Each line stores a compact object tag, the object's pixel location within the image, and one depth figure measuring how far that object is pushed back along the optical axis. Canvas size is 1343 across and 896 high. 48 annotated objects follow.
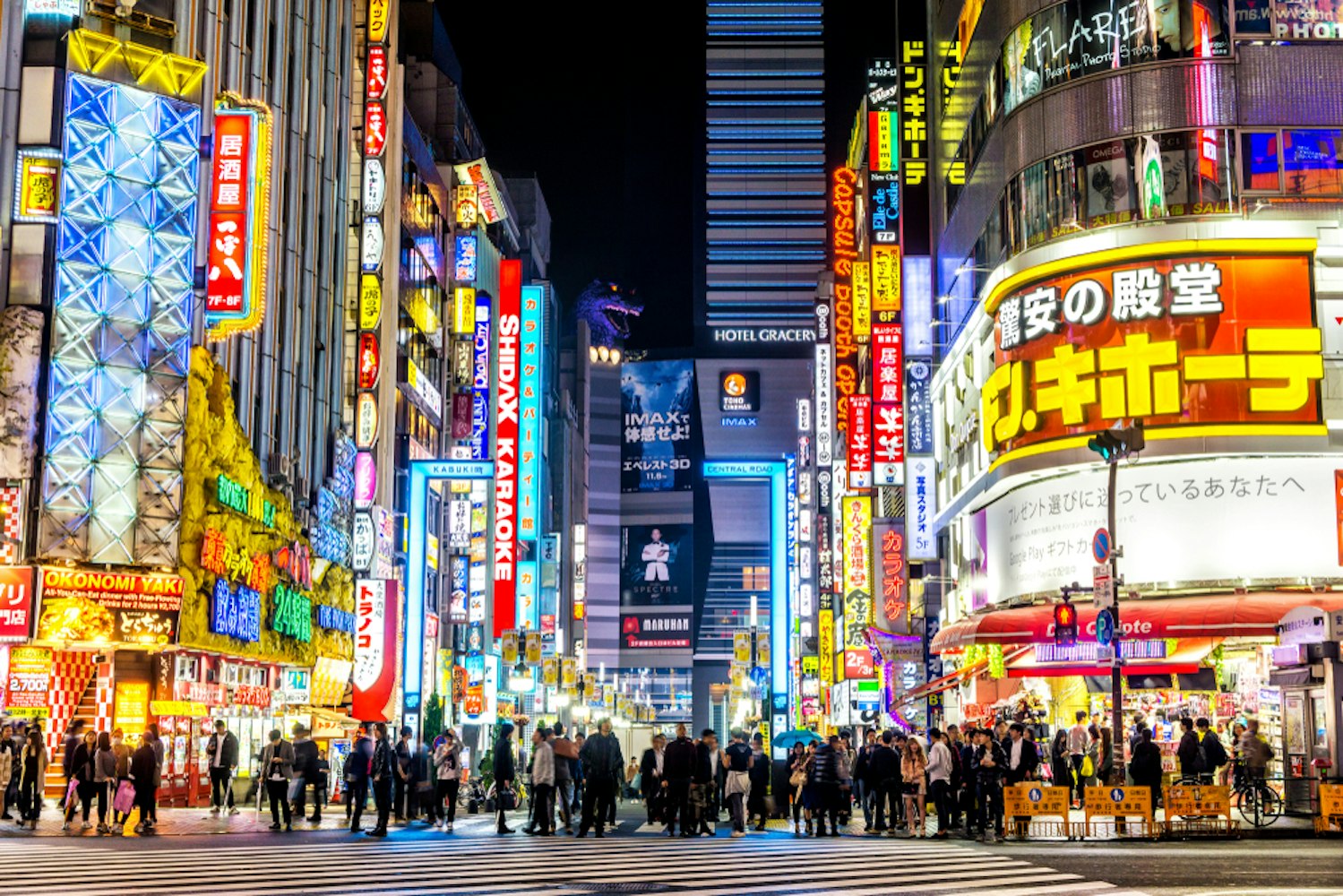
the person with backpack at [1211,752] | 26.52
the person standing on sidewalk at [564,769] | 27.59
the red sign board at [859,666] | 57.22
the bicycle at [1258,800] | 25.52
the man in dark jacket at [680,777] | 26.42
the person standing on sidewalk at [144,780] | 25.98
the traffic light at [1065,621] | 27.12
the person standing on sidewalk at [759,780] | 28.02
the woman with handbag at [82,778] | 26.19
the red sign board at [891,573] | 51.91
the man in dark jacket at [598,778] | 26.61
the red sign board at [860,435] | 54.56
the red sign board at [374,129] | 54.31
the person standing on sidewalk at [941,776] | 25.98
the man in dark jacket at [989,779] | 25.02
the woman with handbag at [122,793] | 25.89
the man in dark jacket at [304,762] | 27.97
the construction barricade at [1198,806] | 24.16
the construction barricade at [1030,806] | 24.27
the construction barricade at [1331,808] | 24.03
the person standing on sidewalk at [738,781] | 26.81
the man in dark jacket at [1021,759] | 26.27
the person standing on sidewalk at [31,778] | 26.84
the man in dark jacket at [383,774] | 26.03
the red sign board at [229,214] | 35.72
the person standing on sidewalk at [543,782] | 26.64
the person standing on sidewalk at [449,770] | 28.56
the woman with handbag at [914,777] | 26.20
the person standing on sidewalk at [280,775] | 27.56
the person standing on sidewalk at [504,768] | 27.41
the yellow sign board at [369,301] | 55.22
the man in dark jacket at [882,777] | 26.56
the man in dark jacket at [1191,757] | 26.45
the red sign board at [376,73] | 54.97
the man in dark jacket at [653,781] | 30.12
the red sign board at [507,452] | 63.38
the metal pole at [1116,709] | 25.39
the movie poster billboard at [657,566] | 140.75
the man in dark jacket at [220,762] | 30.88
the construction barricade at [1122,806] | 24.25
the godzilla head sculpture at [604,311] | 157.62
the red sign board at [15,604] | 32.31
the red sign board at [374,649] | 44.38
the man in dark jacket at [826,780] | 26.36
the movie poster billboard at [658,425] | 146.88
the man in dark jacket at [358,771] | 27.58
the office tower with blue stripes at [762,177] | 162.50
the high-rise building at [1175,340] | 33.09
